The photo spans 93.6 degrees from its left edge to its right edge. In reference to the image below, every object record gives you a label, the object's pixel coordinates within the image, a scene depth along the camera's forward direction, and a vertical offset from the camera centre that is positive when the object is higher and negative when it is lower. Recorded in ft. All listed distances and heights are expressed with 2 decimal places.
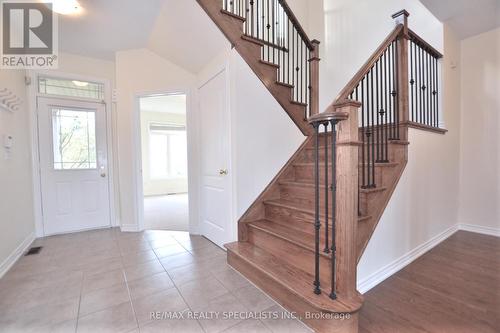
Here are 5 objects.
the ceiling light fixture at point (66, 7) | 7.79 +5.31
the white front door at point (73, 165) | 10.91 -0.16
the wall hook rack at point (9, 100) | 7.74 +2.20
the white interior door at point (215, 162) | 8.67 -0.10
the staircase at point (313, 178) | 4.75 -0.58
